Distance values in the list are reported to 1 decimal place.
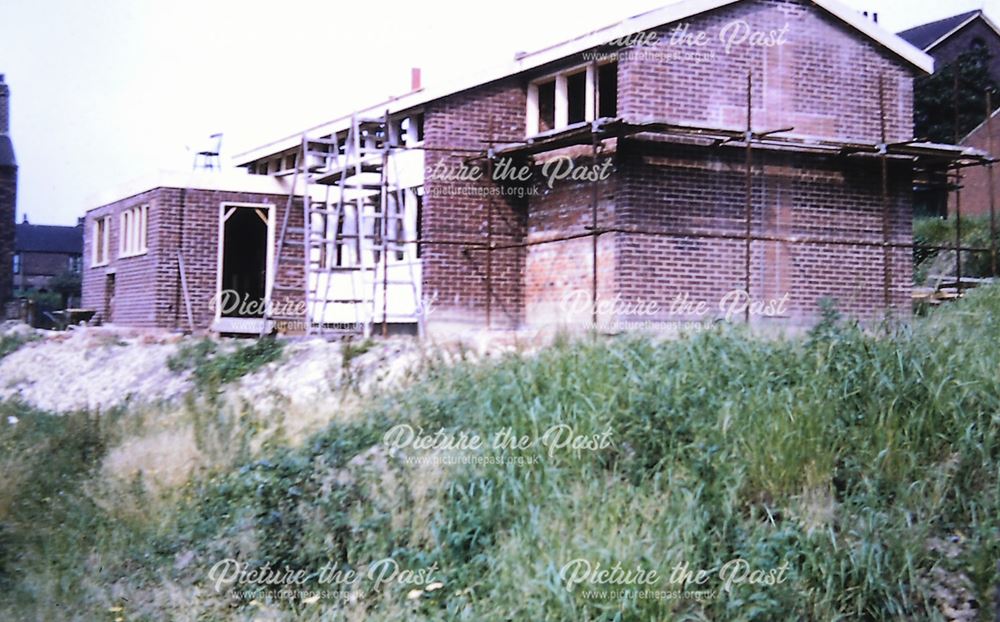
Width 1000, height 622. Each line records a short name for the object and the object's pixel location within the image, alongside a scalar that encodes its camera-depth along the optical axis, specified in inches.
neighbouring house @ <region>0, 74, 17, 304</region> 1315.2
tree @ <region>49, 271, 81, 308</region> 2159.2
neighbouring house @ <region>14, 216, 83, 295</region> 2655.0
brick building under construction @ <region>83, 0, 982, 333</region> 622.8
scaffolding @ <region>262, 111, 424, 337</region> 746.8
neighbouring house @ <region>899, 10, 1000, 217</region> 1326.3
